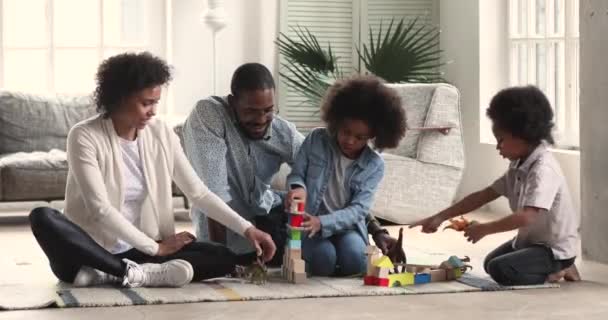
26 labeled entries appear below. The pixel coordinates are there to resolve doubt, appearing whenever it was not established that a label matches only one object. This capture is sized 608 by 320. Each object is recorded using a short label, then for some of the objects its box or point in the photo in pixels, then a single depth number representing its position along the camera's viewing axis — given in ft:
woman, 14.12
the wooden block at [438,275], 15.02
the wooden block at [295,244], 14.80
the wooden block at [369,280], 14.68
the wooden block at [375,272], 14.61
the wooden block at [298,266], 14.79
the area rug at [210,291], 13.37
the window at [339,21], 27.27
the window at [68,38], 26.50
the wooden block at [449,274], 15.14
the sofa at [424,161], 22.16
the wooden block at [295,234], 14.76
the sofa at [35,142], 22.35
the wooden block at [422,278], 14.87
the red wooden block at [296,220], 14.69
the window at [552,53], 22.54
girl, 15.29
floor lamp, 26.04
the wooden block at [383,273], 14.60
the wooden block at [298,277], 14.77
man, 15.14
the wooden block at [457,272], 15.17
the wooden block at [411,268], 15.02
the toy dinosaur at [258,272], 14.69
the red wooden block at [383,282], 14.61
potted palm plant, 25.53
